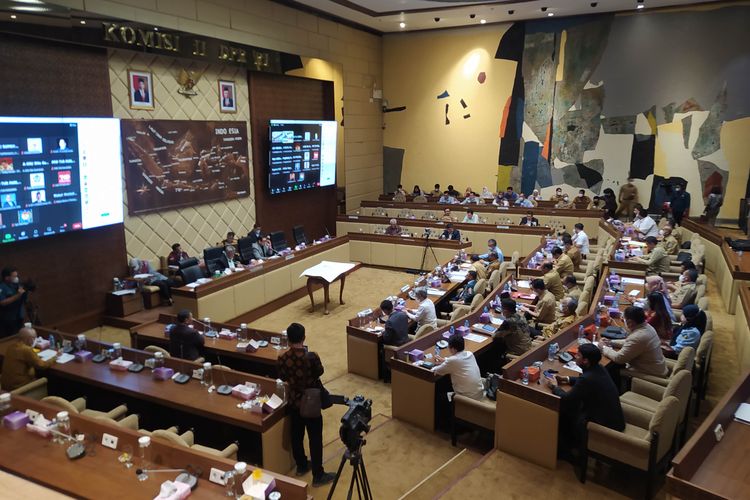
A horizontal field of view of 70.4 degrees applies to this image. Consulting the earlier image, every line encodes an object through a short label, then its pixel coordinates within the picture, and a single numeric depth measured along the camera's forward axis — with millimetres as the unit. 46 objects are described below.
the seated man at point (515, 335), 5723
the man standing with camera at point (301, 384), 4191
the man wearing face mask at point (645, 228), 10759
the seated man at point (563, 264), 8325
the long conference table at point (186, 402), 4180
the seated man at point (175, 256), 8836
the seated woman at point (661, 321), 5751
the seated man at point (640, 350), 4918
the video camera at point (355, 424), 3289
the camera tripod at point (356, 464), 3307
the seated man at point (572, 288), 7355
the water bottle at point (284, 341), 5717
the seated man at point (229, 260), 8824
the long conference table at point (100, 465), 3182
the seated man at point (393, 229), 11812
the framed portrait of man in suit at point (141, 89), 8391
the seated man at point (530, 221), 11988
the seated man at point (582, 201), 13508
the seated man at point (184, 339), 5469
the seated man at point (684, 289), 6824
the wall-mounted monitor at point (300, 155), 11320
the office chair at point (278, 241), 10658
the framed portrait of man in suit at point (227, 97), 10188
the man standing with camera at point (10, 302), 6395
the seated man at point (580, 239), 9844
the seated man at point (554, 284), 7566
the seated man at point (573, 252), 8797
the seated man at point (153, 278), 8352
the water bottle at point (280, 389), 4336
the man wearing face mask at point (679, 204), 12367
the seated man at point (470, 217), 12527
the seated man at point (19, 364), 4984
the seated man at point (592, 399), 4070
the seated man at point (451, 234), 10992
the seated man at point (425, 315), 6633
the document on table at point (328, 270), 8547
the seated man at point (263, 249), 9781
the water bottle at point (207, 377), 4703
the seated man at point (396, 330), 6062
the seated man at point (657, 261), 8289
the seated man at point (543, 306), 6586
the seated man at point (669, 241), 9539
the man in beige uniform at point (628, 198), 13742
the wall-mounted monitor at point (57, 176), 6664
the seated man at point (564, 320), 6059
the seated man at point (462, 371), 4765
